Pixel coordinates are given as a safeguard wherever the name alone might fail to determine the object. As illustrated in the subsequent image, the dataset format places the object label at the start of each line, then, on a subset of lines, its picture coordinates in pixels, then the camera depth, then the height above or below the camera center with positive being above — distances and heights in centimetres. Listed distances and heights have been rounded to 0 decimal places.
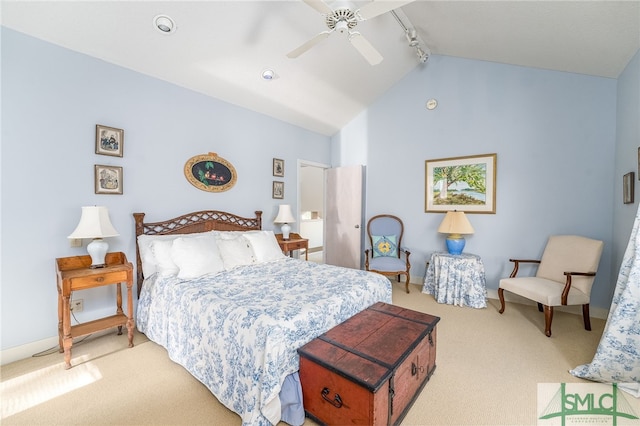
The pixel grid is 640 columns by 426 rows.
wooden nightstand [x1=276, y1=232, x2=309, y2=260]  396 -51
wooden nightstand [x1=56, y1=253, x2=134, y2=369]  214 -64
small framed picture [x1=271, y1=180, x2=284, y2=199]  426 +31
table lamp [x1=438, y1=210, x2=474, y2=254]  358 -24
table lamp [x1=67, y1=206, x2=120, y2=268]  229 -19
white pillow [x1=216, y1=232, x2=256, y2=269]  281 -45
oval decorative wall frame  328 +46
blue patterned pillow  438 -58
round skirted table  342 -90
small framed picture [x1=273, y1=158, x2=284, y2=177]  425 +67
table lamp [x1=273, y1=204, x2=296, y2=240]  405 -13
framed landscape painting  376 +40
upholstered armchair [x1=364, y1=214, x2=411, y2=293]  395 -62
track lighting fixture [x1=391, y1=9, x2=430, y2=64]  314 +220
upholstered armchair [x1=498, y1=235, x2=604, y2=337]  267 -72
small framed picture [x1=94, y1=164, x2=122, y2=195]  260 +28
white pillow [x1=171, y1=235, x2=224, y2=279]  247 -46
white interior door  480 -11
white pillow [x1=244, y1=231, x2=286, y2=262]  313 -44
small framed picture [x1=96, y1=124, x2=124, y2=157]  259 +66
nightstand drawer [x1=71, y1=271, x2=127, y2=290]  219 -61
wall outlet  250 -91
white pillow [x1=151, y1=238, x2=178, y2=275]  253 -47
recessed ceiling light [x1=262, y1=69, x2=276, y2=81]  327 +166
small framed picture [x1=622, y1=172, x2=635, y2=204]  253 +24
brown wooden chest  137 -87
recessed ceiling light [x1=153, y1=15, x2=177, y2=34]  234 +164
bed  156 -68
